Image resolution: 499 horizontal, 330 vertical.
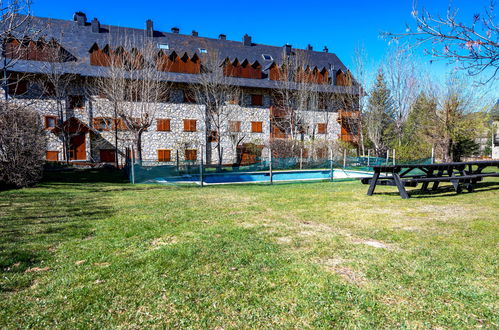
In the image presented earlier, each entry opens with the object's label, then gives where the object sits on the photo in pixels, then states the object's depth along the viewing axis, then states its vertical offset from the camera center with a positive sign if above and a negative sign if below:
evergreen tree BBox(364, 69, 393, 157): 25.29 +2.91
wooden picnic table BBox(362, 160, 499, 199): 7.04 -0.60
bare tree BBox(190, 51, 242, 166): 24.39 +4.77
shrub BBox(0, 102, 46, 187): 9.45 +0.20
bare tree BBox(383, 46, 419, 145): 23.30 +4.31
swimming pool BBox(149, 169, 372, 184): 13.72 -1.05
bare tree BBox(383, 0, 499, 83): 2.49 +0.88
